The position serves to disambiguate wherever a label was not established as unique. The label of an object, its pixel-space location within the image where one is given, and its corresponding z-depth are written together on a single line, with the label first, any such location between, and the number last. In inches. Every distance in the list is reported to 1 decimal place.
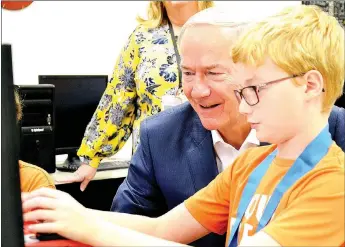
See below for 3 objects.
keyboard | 98.4
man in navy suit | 43.9
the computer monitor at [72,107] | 106.3
